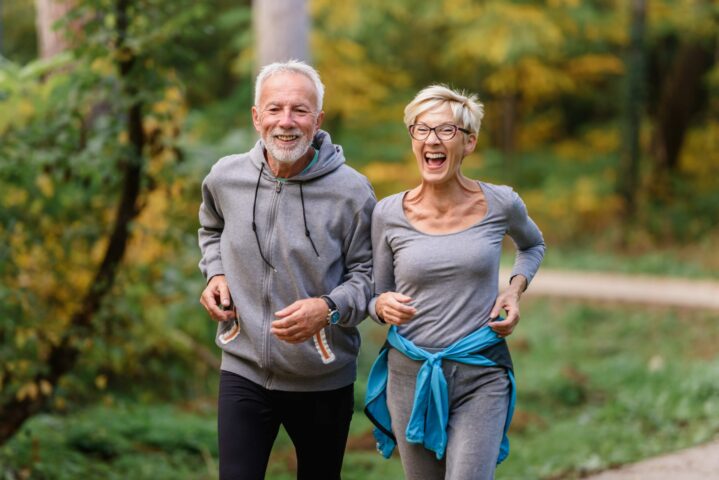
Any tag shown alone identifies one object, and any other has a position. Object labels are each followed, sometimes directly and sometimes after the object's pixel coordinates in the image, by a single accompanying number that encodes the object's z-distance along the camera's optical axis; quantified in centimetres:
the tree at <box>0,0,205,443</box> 1033
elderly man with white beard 689
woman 678
